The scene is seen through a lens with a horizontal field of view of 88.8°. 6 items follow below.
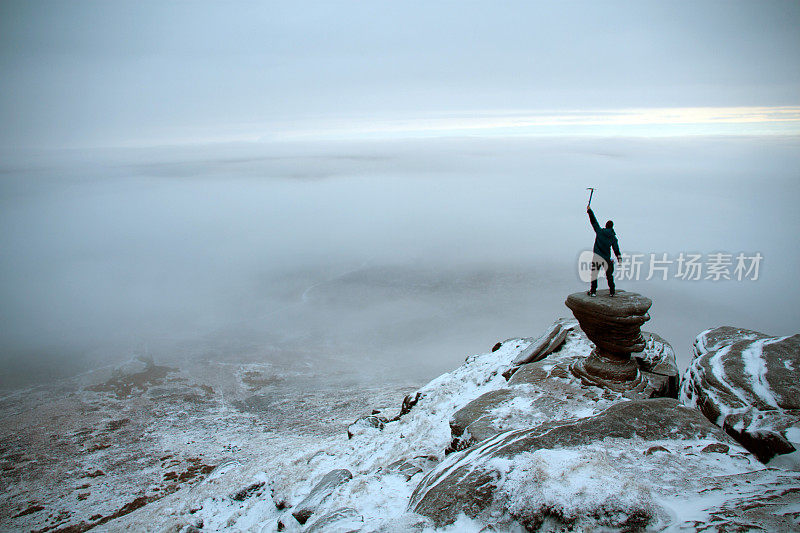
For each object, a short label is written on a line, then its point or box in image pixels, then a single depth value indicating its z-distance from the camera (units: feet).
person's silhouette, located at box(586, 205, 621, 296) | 45.55
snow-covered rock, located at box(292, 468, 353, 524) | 39.03
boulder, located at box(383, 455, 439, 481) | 40.68
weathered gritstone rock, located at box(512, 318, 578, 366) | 60.34
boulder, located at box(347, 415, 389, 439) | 63.72
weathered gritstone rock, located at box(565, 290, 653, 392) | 45.65
